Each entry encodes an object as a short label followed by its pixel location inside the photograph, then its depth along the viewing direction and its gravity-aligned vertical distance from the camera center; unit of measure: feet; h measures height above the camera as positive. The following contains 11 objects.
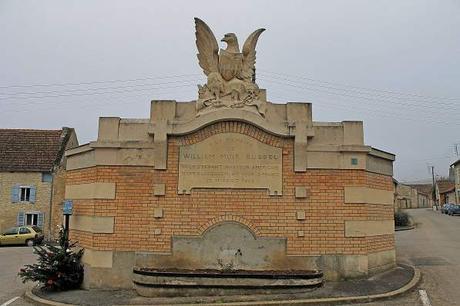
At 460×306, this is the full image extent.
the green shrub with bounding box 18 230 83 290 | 33.40 -4.95
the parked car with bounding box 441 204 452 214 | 160.25 +0.63
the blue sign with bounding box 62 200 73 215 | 36.86 -0.21
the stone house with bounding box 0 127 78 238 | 104.83 +3.93
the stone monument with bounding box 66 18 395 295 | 32.89 +1.21
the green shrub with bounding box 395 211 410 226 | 108.27 -2.46
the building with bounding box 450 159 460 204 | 189.67 +14.76
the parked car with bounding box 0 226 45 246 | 95.09 -6.96
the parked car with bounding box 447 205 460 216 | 151.19 +0.29
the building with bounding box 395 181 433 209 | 241.14 +7.67
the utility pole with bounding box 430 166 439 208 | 242.17 +8.81
